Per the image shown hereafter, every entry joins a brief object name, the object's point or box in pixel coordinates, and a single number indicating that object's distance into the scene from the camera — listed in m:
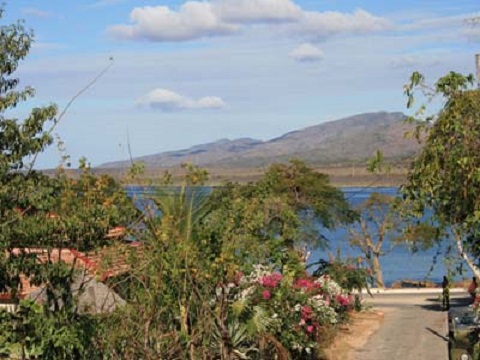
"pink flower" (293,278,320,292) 20.05
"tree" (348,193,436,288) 41.34
